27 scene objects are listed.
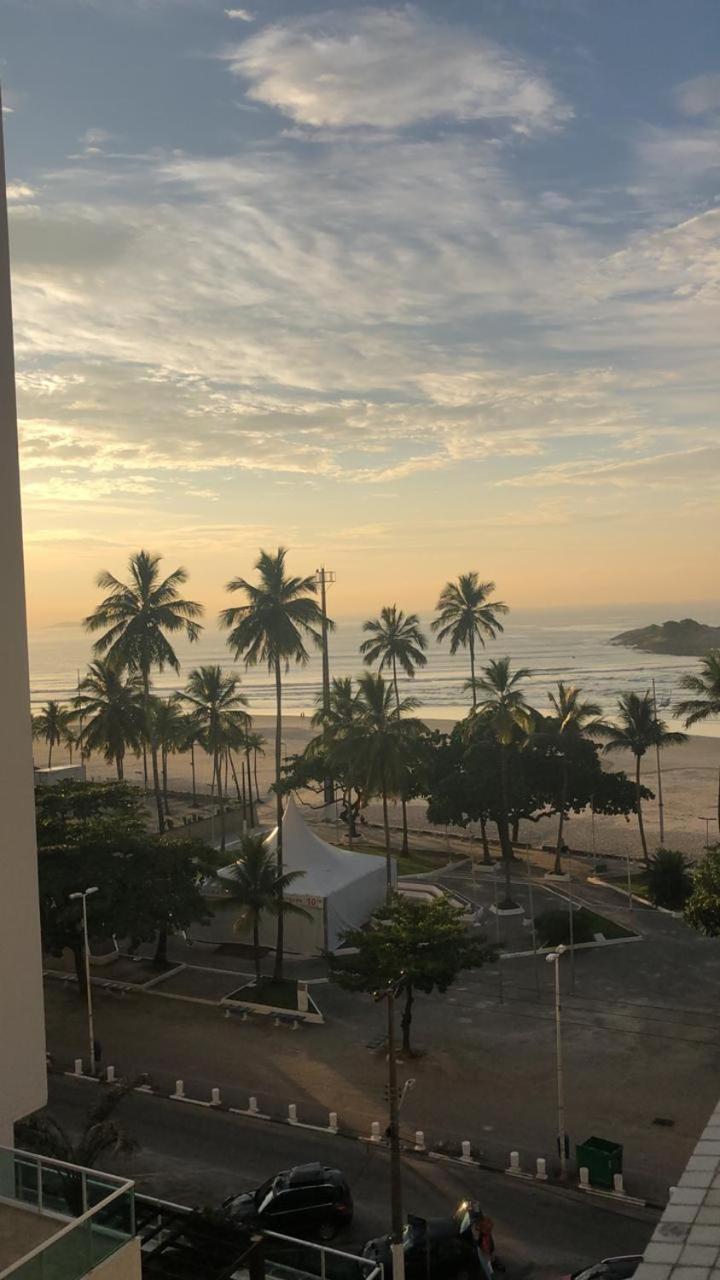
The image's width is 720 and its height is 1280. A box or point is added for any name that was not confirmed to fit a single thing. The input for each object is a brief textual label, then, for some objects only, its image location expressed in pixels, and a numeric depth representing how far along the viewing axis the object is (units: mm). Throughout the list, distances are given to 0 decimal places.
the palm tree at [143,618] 57219
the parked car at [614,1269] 17766
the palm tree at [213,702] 59750
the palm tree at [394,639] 68812
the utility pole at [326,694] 63719
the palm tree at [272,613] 45469
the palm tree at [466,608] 73875
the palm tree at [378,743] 44281
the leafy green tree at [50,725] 78119
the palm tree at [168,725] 69375
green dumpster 22156
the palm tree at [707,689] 45875
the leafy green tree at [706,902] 31125
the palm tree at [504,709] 46938
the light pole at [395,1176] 16484
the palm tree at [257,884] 35375
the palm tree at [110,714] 59219
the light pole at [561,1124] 22938
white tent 39000
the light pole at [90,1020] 28555
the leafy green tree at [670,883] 43406
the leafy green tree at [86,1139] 19578
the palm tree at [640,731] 54438
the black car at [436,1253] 19047
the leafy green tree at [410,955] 28953
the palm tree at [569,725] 50781
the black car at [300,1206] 20516
